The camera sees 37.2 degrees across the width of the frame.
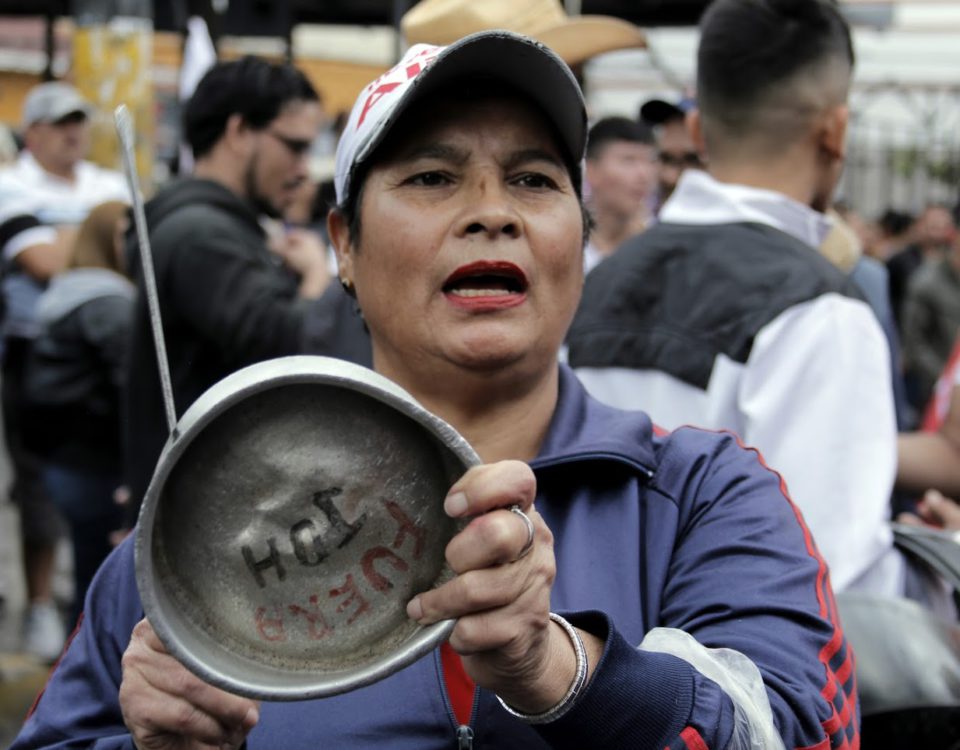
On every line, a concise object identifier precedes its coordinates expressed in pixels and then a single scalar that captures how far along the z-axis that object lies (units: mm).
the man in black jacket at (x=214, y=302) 3846
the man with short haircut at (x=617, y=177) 6027
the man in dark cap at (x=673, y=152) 5399
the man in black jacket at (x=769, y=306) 2635
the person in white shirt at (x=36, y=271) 6176
